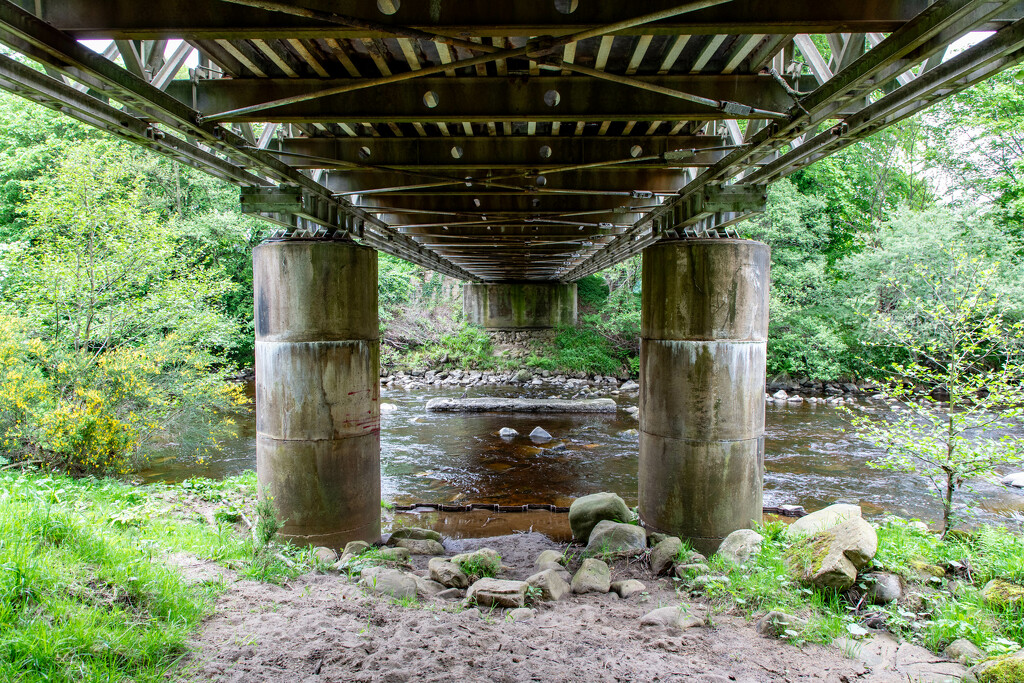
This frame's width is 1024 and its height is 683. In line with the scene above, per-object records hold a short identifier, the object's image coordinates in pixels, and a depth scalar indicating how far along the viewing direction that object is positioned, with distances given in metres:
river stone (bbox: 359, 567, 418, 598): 5.71
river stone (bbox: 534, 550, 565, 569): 7.26
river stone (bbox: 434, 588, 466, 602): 5.94
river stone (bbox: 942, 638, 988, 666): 4.14
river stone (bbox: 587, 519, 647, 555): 7.36
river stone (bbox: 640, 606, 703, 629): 5.02
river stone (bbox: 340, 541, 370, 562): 7.14
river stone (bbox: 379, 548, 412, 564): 6.98
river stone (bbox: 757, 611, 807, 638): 4.75
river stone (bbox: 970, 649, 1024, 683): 3.63
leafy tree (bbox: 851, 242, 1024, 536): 7.32
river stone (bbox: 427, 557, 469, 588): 6.40
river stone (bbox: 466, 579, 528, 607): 5.61
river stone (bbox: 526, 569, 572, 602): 5.93
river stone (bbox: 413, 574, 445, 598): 5.92
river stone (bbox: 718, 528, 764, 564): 6.46
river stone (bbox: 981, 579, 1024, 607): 4.81
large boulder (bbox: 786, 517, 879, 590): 5.25
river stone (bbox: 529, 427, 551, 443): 16.67
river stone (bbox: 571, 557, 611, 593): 6.23
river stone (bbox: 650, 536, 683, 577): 6.84
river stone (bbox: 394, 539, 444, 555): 8.12
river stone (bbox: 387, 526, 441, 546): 8.51
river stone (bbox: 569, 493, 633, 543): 8.65
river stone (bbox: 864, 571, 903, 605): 5.14
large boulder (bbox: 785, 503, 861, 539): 6.45
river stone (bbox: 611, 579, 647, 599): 6.13
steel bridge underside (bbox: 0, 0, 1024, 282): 3.74
